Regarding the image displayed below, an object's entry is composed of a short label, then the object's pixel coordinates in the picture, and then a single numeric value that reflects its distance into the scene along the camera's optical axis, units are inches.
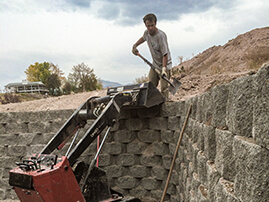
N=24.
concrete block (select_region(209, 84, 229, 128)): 78.4
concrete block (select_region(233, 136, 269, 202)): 48.9
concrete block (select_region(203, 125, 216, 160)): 87.9
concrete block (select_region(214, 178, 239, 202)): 64.3
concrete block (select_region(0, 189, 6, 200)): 228.9
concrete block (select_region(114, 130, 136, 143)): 219.9
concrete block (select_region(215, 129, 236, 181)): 69.2
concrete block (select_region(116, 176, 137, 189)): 219.9
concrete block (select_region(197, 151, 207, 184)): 98.7
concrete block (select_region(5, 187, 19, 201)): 227.1
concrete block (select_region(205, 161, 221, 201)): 80.0
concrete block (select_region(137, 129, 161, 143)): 216.4
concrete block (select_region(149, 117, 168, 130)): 211.0
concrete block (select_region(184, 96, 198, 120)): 133.3
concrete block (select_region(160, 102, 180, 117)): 201.1
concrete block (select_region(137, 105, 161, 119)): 214.5
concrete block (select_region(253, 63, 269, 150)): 47.4
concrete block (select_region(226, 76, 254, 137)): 58.1
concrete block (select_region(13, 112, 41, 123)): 223.9
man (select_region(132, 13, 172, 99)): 213.6
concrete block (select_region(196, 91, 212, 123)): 94.3
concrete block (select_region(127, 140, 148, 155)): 219.3
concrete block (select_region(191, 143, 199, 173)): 117.8
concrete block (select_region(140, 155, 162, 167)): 215.3
